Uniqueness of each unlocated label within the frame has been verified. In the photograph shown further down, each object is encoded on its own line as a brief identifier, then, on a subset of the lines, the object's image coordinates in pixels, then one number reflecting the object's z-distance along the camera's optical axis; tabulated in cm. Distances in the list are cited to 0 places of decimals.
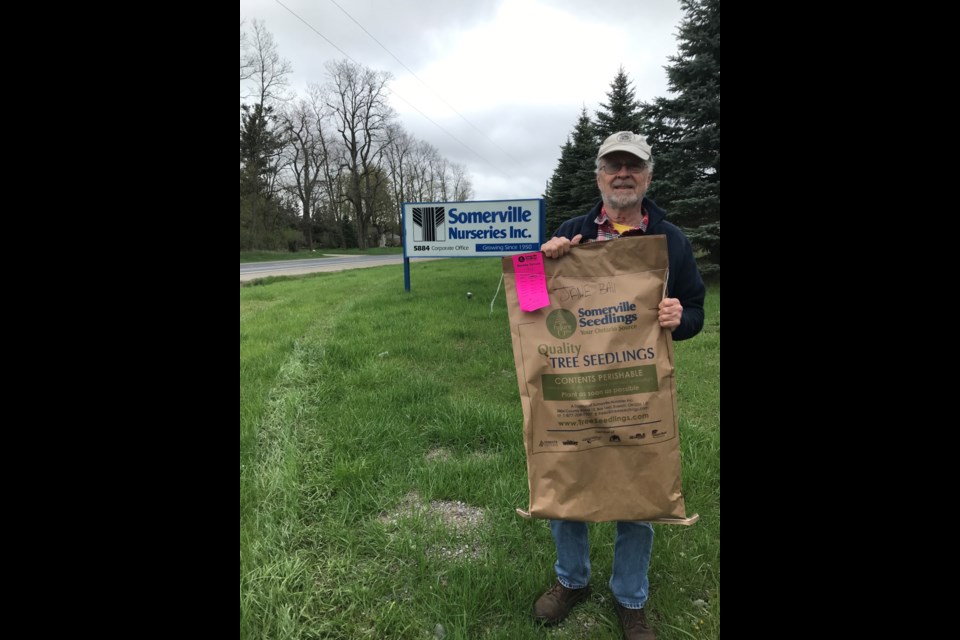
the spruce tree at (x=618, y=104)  1678
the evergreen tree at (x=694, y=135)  963
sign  878
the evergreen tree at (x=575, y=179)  2041
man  165
